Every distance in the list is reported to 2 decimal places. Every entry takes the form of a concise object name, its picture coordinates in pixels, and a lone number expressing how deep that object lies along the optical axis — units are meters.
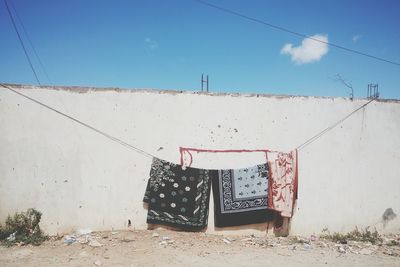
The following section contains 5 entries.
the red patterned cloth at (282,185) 5.43
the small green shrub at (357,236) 5.54
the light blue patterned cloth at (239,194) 5.36
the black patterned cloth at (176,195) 5.23
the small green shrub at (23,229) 4.79
